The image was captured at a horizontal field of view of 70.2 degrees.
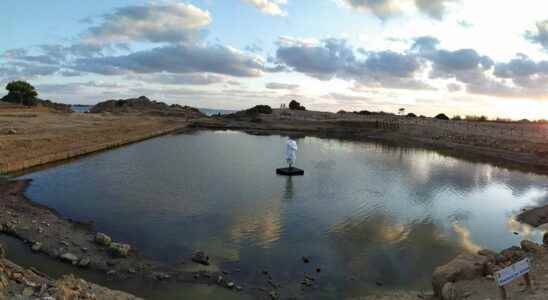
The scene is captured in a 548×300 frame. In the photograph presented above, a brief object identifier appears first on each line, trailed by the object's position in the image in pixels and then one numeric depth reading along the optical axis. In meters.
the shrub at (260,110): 123.29
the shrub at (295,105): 148.77
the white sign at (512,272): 8.34
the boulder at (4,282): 8.27
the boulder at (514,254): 13.09
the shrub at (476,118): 111.12
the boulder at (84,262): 13.66
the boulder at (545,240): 14.73
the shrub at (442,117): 120.88
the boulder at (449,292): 11.00
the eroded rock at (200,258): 14.75
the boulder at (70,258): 13.90
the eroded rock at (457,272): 11.77
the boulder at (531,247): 13.42
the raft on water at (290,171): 33.09
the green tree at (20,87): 84.38
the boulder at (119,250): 14.58
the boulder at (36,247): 14.65
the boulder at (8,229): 16.06
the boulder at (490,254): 12.99
